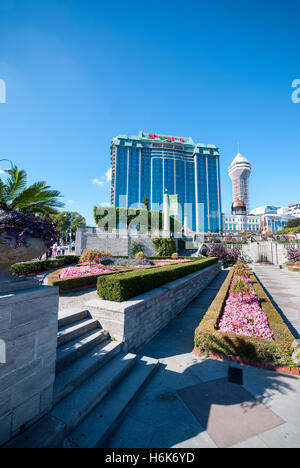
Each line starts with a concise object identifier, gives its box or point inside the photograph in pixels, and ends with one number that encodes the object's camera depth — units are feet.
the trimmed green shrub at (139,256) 64.28
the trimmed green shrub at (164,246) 86.02
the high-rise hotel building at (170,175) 297.94
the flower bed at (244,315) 14.99
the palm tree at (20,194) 7.93
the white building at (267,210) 565.12
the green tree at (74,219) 150.71
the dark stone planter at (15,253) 6.90
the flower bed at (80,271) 29.35
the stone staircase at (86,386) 6.91
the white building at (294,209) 476.54
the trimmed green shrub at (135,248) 81.31
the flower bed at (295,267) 64.93
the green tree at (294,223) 240.98
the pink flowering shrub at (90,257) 46.60
